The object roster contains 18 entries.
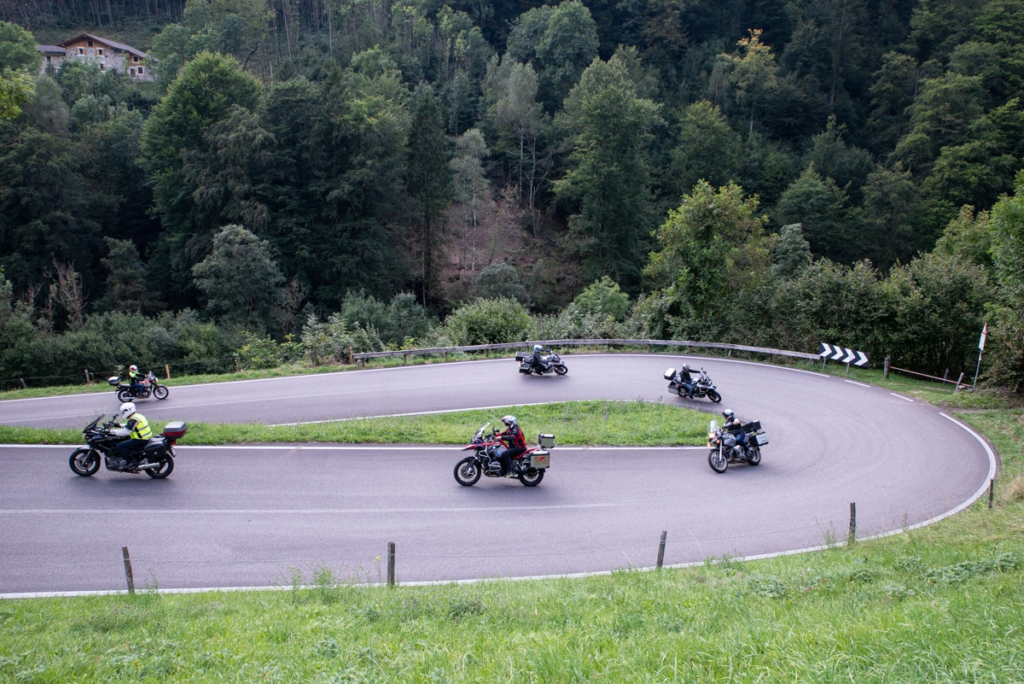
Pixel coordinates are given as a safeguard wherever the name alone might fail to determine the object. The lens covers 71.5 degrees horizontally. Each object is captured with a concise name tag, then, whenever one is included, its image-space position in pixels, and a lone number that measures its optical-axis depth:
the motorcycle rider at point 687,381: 22.64
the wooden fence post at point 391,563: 11.03
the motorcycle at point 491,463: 15.69
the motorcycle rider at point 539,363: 26.11
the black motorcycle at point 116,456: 15.49
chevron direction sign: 26.27
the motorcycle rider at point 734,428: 17.20
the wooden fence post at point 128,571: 10.64
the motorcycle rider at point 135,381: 22.47
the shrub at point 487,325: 32.44
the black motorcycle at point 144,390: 22.44
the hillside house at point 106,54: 90.75
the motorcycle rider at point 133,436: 15.39
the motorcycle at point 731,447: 17.00
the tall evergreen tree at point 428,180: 56.88
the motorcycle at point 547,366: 26.22
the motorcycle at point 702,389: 22.55
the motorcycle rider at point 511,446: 15.66
